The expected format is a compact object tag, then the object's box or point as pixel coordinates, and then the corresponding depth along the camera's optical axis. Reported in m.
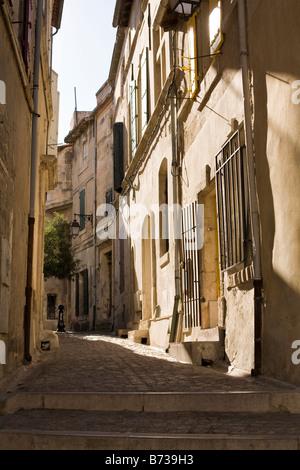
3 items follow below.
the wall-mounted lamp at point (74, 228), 21.22
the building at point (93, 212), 22.77
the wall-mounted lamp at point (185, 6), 8.60
